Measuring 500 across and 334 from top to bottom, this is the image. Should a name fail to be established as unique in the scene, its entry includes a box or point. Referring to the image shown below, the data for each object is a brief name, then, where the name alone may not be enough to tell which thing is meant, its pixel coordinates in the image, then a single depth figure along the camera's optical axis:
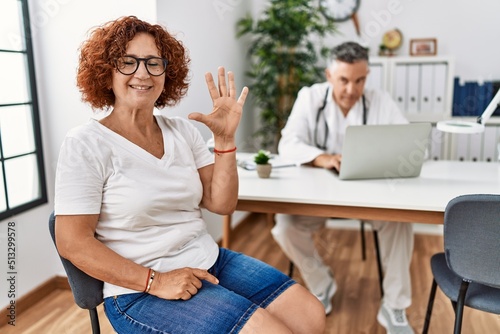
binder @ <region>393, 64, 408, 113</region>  3.36
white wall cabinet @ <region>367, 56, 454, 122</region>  3.30
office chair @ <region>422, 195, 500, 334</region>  1.33
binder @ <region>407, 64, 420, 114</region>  3.34
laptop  1.84
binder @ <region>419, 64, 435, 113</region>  3.31
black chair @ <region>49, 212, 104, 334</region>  1.26
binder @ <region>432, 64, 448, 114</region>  3.29
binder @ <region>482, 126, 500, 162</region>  3.32
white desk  1.65
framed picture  3.55
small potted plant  2.02
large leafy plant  3.32
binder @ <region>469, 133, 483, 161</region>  3.37
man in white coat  2.17
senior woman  1.21
